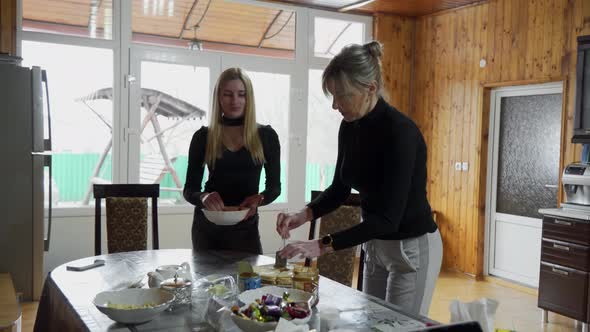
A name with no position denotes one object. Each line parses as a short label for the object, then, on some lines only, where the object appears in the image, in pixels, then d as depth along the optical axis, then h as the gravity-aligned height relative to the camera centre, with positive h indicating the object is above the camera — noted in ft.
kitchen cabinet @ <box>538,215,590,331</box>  12.42 -2.60
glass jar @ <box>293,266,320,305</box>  5.85 -1.39
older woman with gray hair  5.60 -0.40
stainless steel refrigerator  13.16 -0.77
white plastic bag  3.95 -1.14
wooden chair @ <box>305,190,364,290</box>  9.04 -1.62
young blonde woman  8.34 -0.20
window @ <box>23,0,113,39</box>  15.31 +3.50
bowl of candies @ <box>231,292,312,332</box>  4.57 -1.40
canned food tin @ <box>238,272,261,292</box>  5.92 -1.43
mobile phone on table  7.47 -1.67
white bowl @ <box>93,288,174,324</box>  5.00 -1.50
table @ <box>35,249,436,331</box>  5.18 -1.66
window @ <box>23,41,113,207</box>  15.85 +0.80
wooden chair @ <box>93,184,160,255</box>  10.16 -1.36
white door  16.10 -0.59
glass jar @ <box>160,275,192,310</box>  5.63 -1.47
